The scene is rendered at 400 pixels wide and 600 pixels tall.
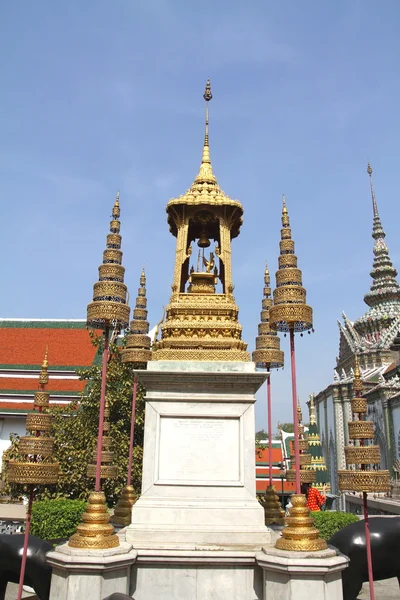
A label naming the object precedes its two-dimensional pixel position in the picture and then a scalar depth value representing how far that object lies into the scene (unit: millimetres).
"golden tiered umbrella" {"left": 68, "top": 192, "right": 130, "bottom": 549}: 7176
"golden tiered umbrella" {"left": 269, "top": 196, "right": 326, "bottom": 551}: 7117
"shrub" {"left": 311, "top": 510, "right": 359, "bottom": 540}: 14070
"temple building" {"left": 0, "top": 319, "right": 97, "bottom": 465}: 30109
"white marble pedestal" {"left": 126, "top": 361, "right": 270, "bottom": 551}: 8047
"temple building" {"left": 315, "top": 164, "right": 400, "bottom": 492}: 35938
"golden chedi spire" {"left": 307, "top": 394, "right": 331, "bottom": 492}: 29455
